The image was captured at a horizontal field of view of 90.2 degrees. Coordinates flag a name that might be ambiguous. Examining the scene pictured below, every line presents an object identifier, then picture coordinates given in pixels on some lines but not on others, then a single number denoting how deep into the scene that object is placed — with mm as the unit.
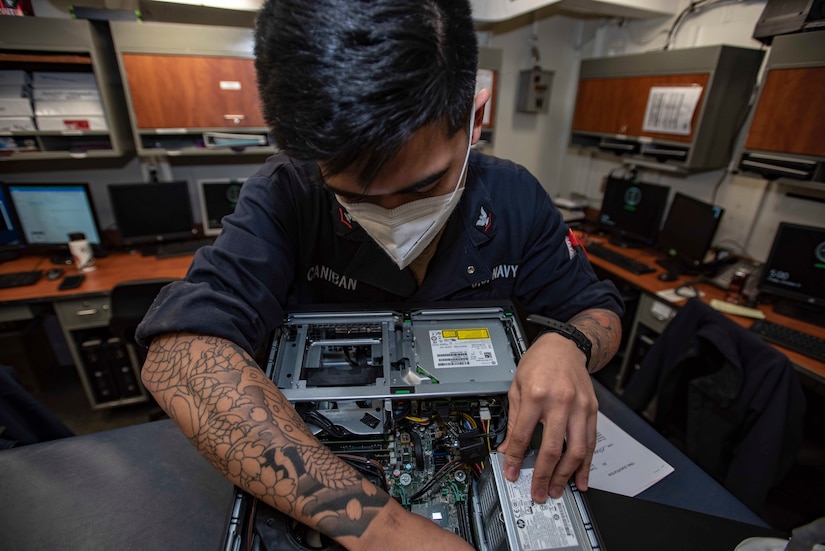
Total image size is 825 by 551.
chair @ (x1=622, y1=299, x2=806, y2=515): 1487
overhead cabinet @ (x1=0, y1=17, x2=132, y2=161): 2131
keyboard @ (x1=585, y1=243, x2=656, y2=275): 2707
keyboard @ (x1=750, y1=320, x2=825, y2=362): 1905
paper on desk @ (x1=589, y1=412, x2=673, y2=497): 941
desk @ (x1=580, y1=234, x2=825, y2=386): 1800
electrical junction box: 3338
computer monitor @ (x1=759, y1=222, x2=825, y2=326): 2170
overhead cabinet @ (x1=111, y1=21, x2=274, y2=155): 2238
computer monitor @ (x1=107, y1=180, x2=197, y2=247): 2729
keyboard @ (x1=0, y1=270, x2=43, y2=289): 2334
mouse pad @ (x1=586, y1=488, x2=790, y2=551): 696
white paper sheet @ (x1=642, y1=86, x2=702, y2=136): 2400
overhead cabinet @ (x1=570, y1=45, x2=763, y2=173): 2328
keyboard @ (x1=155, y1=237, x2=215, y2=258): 2822
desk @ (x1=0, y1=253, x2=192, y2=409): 2275
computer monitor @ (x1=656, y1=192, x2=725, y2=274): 2533
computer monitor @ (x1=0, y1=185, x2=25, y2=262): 2525
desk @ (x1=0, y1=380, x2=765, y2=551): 831
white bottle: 2547
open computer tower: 602
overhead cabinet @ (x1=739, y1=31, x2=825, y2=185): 1846
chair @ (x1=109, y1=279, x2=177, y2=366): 2113
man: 559
